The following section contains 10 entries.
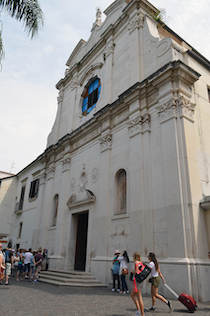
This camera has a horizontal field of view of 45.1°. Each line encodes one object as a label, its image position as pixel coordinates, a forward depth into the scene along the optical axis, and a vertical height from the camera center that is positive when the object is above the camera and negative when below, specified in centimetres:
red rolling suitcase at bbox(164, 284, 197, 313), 595 -90
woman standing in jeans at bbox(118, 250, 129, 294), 875 -31
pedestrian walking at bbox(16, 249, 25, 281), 1281 -39
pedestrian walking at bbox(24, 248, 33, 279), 1207 -11
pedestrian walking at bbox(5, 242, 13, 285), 1007 -18
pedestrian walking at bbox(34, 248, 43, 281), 1199 -16
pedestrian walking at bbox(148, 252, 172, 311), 606 -37
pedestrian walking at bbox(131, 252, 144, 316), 502 -67
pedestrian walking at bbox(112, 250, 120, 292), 916 -44
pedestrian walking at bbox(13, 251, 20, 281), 1360 -17
